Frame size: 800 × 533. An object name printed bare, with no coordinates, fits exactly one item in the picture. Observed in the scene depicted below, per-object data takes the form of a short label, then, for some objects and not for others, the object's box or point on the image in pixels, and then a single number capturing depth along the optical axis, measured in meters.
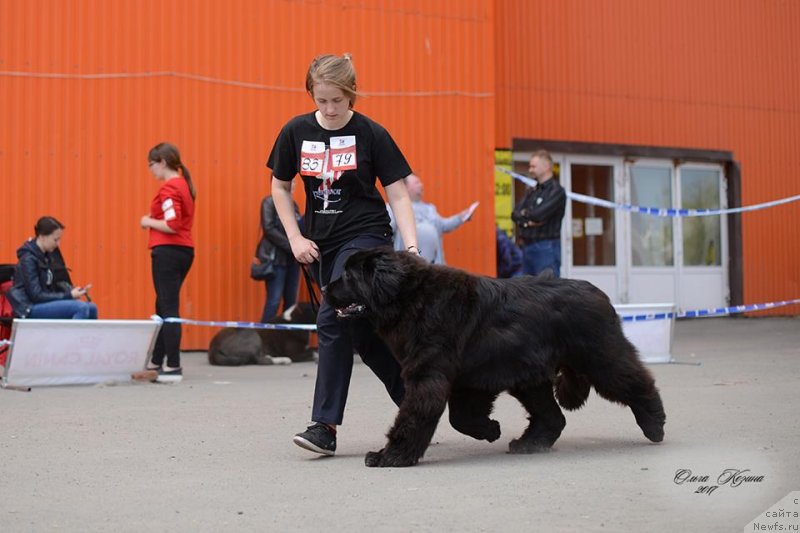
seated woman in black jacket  9.44
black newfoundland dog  5.11
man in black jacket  11.16
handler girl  5.42
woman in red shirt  9.50
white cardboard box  10.45
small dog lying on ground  11.21
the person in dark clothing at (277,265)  11.71
